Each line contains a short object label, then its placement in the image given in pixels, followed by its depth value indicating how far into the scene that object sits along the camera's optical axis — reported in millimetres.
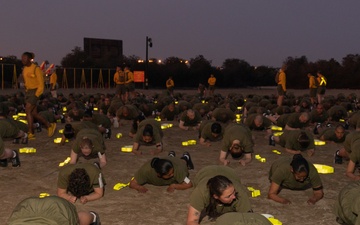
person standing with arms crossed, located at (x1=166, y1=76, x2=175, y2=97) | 34938
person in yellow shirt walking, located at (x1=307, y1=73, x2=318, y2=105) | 24927
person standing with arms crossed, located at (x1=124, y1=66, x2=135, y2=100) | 24128
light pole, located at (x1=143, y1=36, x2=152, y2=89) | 50188
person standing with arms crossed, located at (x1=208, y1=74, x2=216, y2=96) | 37125
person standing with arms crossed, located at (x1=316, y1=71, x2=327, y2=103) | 25669
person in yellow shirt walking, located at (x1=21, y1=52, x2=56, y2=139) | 12773
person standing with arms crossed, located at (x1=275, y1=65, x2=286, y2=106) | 21828
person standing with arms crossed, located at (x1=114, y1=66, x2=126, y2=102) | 23953
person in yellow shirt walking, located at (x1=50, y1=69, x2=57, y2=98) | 29598
